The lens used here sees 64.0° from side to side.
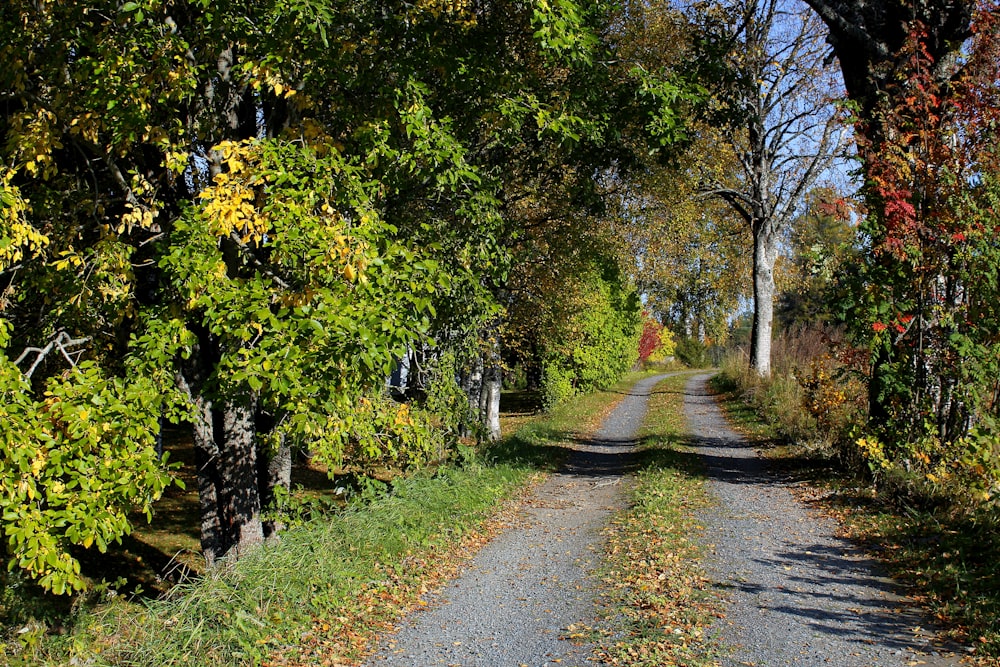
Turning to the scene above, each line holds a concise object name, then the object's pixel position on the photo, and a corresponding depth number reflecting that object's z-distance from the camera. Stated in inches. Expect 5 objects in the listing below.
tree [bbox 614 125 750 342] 595.8
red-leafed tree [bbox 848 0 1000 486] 353.7
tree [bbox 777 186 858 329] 406.6
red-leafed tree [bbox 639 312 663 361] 2033.7
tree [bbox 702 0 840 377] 825.5
